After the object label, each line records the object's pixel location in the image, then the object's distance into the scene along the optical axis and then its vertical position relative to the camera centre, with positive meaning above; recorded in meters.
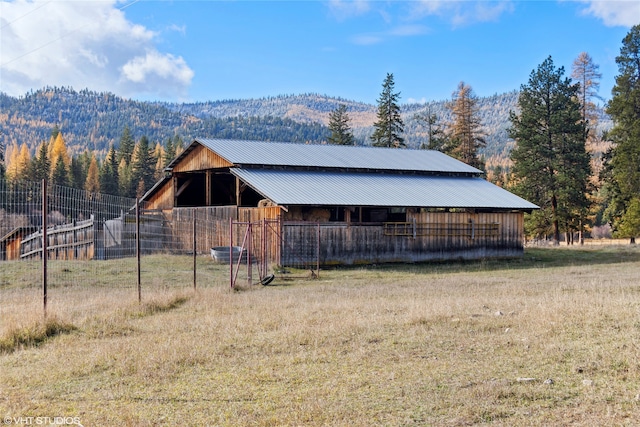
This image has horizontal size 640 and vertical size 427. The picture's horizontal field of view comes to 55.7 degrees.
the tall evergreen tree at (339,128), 69.38 +11.21
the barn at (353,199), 30.84 +1.42
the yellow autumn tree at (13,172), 90.79 +8.86
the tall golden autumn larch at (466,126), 64.81 +10.42
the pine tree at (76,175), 88.03 +7.84
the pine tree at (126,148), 108.44 +14.13
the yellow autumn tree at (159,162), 99.99 +14.17
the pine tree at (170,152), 98.69 +12.28
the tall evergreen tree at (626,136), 43.53 +6.39
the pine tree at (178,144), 125.53 +18.35
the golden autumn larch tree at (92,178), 99.88 +8.73
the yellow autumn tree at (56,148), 122.74 +16.49
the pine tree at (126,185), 91.94 +6.28
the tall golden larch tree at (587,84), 60.22 +14.13
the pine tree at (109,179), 91.25 +7.16
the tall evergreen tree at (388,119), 63.47 +10.99
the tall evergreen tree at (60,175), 83.81 +7.31
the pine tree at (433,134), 63.17 +9.47
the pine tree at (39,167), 82.25 +8.29
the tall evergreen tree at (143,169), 91.38 +8.59
